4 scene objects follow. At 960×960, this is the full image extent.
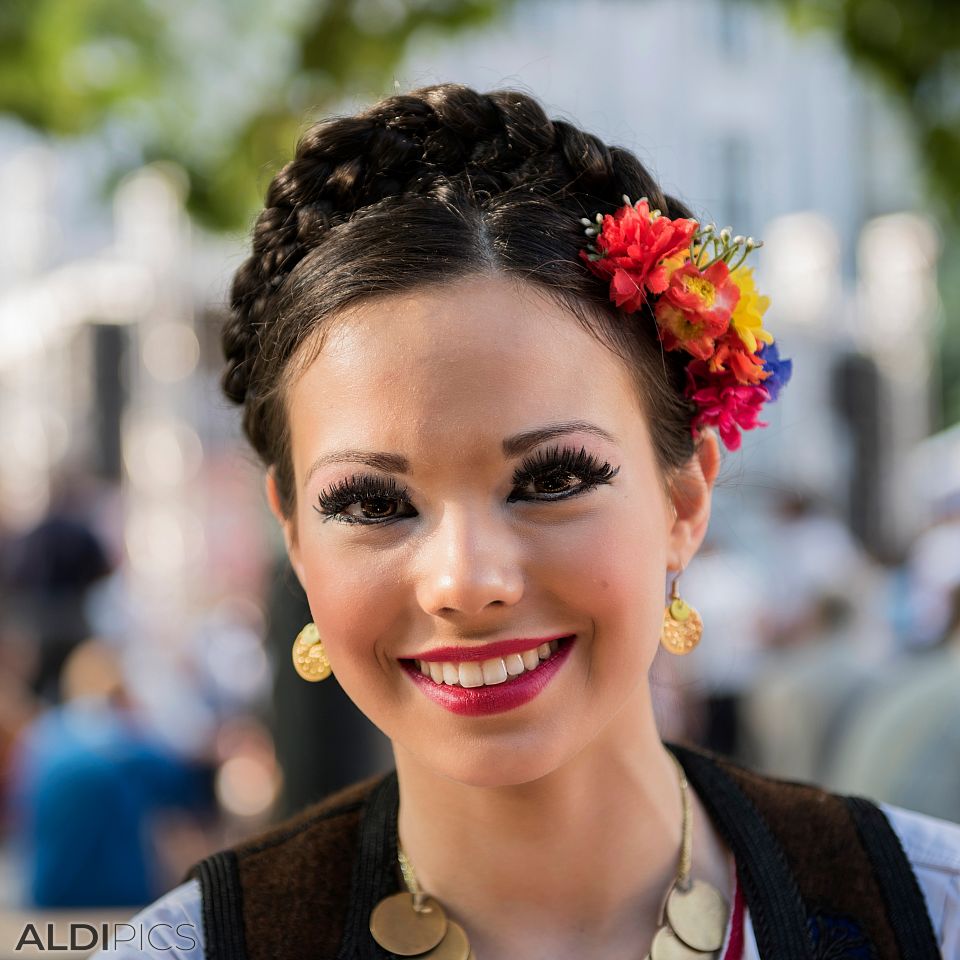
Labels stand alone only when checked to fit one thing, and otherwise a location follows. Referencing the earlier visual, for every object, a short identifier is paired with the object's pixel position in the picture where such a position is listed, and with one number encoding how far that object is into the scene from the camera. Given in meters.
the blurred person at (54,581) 6.88
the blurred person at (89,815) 4.16
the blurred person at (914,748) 3.41
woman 1.58
